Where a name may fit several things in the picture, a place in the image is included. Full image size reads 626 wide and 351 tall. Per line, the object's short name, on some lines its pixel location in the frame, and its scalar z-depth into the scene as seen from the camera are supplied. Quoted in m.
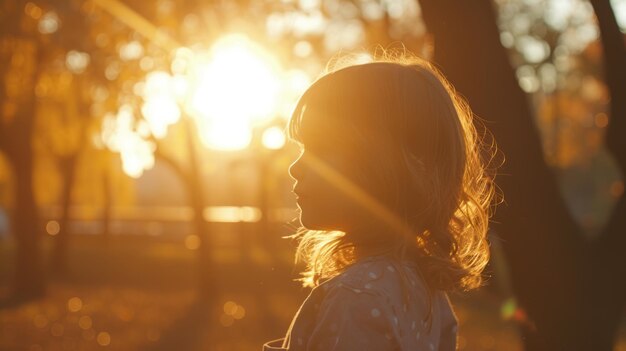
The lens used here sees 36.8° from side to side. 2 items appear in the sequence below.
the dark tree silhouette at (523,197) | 4.81
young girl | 2.15
